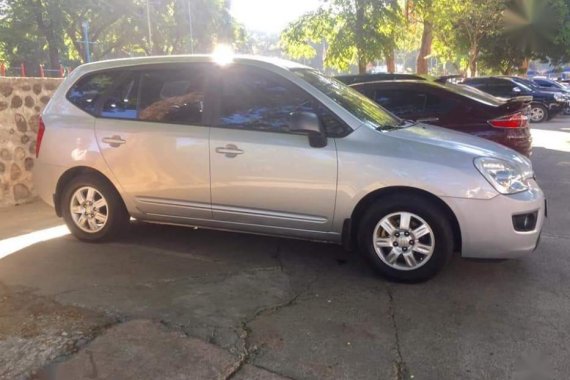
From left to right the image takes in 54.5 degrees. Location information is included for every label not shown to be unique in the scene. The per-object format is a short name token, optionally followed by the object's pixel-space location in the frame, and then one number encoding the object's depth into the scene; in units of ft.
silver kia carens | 13.44
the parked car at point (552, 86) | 71.39
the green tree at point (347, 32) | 50.72
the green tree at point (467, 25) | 69.41
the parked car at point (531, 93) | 61.36
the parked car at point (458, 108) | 23.07
